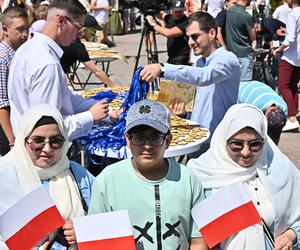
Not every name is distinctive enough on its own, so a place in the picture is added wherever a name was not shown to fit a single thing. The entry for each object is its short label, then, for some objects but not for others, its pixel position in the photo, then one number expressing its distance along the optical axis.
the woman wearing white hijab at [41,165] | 2.58
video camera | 8.50
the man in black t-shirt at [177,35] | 8.11
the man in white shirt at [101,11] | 13.90
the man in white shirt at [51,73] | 3.33
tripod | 8.69
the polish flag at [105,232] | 2.25
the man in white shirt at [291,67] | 7.64
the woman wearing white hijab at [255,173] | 2.63
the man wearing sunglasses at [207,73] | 3.85
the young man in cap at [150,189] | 2.43
